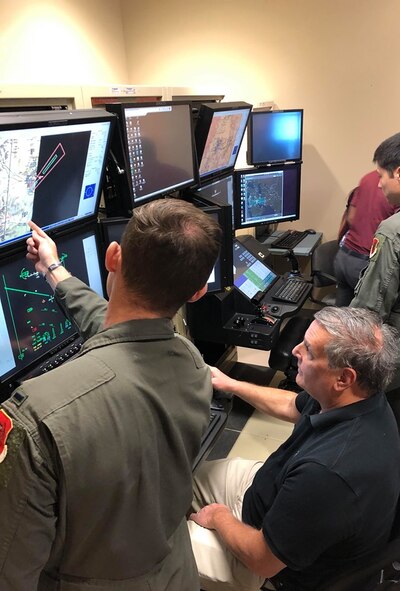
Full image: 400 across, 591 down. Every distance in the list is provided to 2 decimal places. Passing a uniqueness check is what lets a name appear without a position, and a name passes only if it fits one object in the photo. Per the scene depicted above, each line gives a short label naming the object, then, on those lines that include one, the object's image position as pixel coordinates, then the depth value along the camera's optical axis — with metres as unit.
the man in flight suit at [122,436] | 0.69
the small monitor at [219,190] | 2.29
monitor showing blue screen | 3.45
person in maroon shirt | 3.15
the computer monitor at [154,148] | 1.56
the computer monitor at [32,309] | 1.27
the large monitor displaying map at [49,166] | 1.13
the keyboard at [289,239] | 3.76
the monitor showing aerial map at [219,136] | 2.08
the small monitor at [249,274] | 2.63
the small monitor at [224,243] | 2.12
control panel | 2.37
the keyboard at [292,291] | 2.72
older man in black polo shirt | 1.15
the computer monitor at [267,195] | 3.08
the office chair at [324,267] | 3.44
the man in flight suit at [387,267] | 1.89
